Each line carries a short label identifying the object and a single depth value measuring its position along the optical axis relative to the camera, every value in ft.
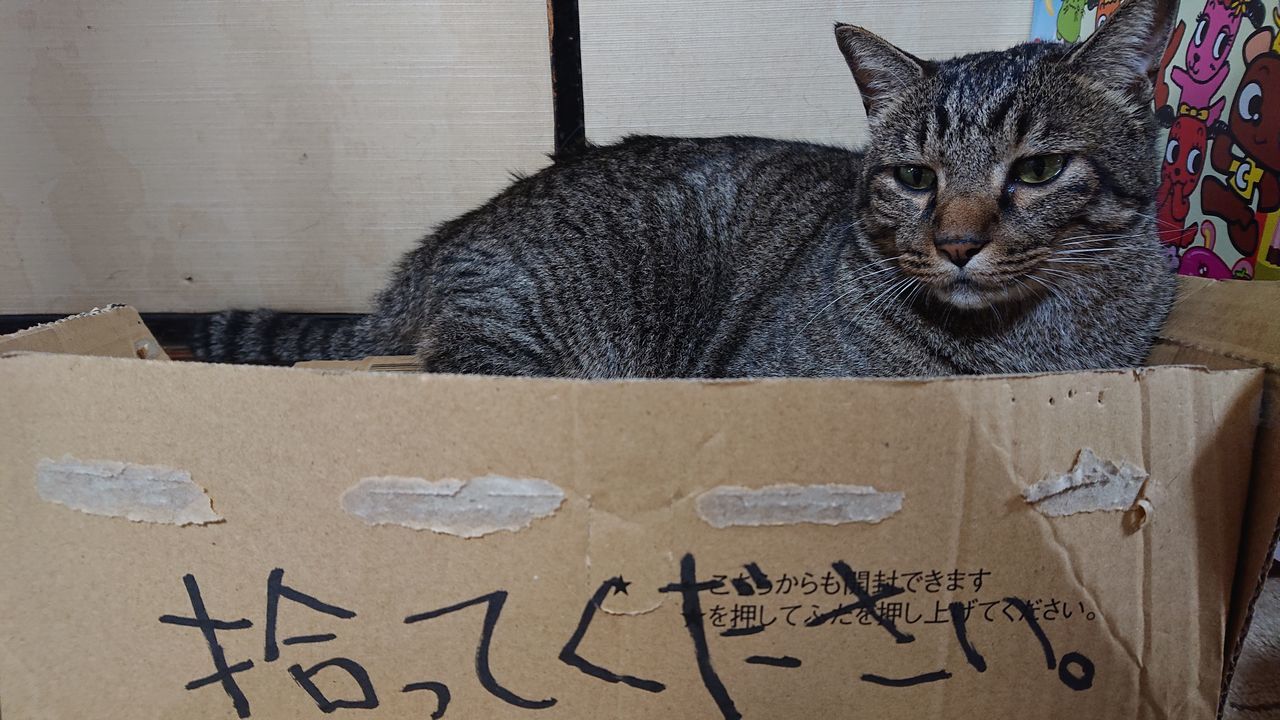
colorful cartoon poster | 2.04
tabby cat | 1.76
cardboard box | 1.43
